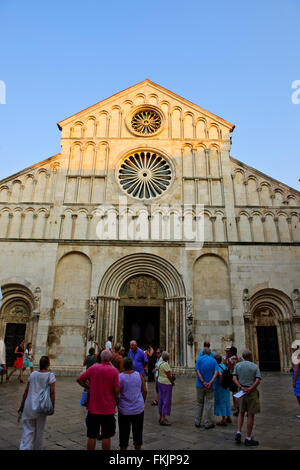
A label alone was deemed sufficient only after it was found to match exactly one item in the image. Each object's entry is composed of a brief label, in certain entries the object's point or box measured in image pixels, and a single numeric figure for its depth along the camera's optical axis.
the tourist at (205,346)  6.97
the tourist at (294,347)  7.81
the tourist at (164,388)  6.57
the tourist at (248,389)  5.32
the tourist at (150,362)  12.73
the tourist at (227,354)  7.88
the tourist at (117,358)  7.32
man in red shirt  4.18
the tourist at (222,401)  6.62
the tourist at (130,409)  4.30
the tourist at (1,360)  7.42
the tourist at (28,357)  12.49
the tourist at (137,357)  8.15
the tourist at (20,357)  13.09
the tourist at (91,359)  7.98
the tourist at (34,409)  4.23
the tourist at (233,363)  7.62
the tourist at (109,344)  11.14
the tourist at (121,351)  8.24
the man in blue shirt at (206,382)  6.46
